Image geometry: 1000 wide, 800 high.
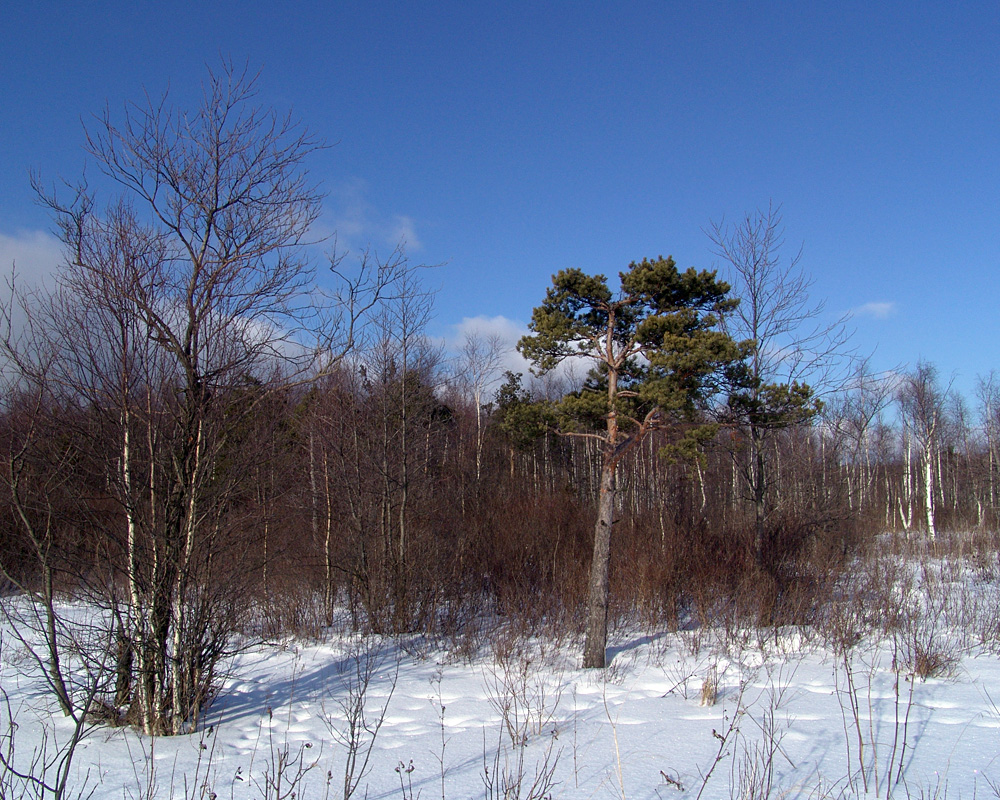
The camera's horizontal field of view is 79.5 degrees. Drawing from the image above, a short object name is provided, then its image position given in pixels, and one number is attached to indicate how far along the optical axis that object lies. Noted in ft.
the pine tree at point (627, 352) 26.37
